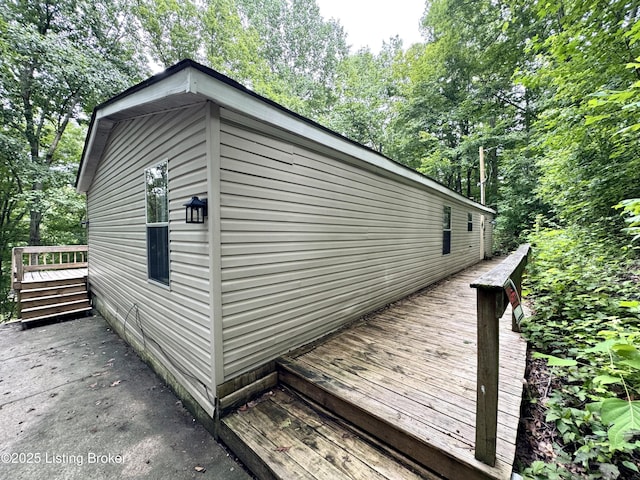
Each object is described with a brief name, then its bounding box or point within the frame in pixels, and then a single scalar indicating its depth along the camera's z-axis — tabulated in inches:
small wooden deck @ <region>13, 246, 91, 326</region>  212.4
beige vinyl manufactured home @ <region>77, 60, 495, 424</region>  89.1
